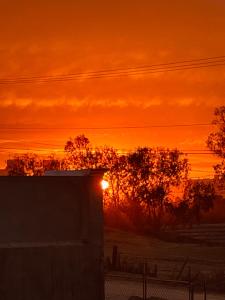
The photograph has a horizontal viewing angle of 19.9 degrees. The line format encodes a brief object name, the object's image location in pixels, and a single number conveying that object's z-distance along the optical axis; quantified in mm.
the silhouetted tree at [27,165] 88062
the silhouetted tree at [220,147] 63812
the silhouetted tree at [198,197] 88125
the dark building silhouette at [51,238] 17531
